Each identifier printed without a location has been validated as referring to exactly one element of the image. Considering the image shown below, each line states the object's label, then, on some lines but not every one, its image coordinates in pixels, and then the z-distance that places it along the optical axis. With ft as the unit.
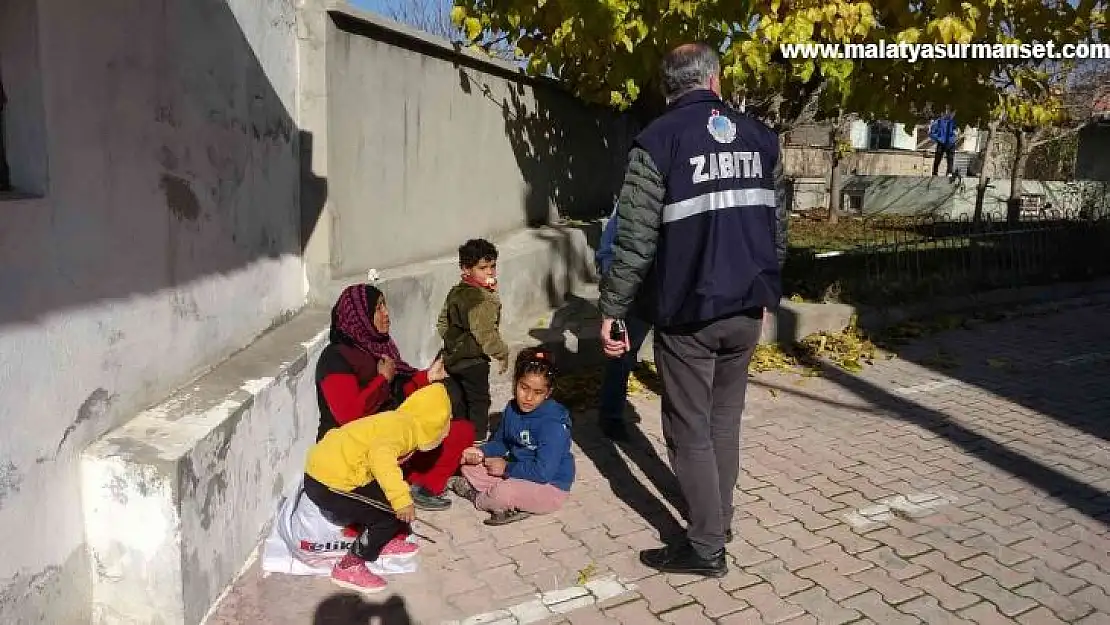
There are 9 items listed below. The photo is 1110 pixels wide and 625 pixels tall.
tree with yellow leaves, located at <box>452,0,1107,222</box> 19.29
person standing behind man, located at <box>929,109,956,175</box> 79.87
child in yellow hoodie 10.71
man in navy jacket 10.22
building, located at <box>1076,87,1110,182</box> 65.83
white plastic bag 11.02
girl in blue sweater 13.00
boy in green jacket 14.37
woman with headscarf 11.53
